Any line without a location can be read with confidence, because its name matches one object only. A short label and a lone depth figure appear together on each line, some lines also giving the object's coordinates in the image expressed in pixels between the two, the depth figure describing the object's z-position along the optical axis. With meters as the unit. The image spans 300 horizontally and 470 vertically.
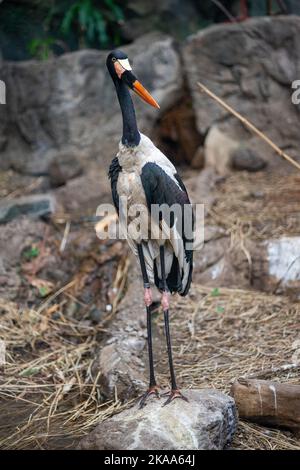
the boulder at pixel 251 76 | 12.12
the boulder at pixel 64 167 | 12.64
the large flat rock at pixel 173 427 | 5.70
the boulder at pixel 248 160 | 12.34
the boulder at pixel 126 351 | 7.34
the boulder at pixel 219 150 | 12.51
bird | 6.69
